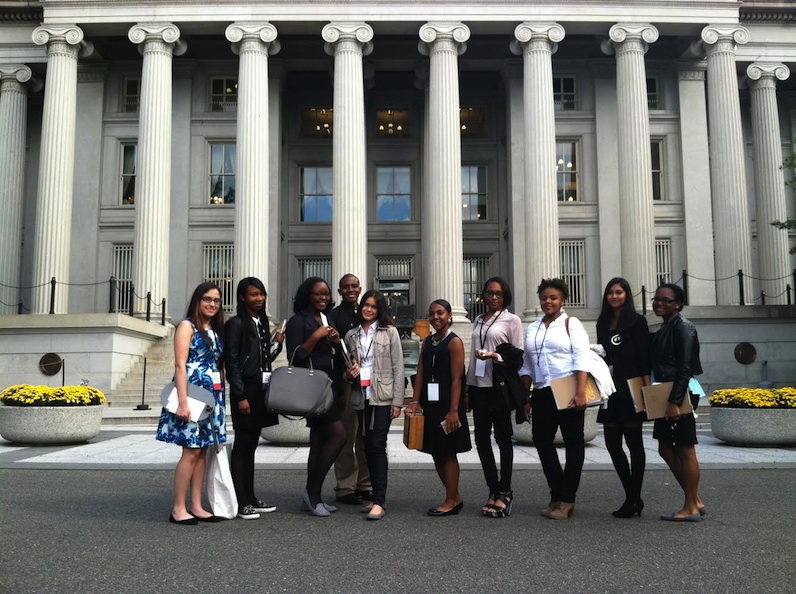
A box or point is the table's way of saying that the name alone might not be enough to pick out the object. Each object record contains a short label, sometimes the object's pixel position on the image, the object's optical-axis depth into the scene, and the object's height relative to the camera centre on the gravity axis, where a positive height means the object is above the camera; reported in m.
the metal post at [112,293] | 24.97 +2.50
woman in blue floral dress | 6.21 -0.17
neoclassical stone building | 26.02 +8.21
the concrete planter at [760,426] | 11.66 -1.02
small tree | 22.74 +4.27
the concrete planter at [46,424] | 12.00 -0.89
